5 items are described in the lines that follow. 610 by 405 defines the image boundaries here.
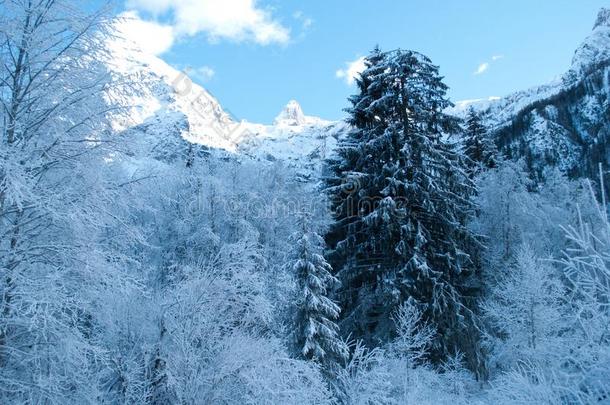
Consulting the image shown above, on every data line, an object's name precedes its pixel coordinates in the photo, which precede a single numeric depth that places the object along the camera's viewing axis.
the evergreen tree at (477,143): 28.89
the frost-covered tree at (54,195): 5.48
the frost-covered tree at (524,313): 15.34
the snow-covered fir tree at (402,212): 14.55
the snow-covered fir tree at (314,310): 13.37
